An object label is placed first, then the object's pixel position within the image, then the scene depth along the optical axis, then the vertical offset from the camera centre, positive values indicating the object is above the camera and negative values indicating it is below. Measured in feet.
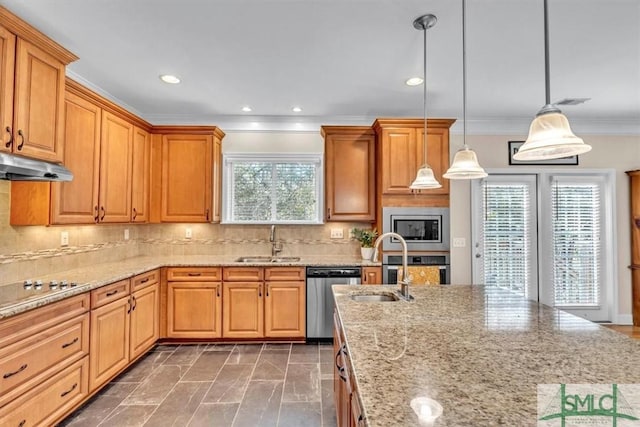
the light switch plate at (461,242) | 13.64 -0.73
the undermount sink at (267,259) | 12.64 -1.43
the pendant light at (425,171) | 6.76 +1.23
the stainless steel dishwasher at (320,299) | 11.69 -2.74
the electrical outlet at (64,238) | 9.48 -0.49
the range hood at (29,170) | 6.07 +1.04
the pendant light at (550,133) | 4.03 +1.17
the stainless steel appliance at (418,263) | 11.69 -1.39
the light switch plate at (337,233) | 13.82 -0.40
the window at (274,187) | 13.74 +1.53
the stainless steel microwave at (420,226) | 11.76 -0.06
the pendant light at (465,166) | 6.23 +1.13
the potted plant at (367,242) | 12.59 -0.71
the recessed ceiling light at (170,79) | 9.55 +4.30
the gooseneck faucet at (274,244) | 13.26 -0.86
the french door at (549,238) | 13.62 -0.53
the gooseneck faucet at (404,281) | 6.58 -1.20
